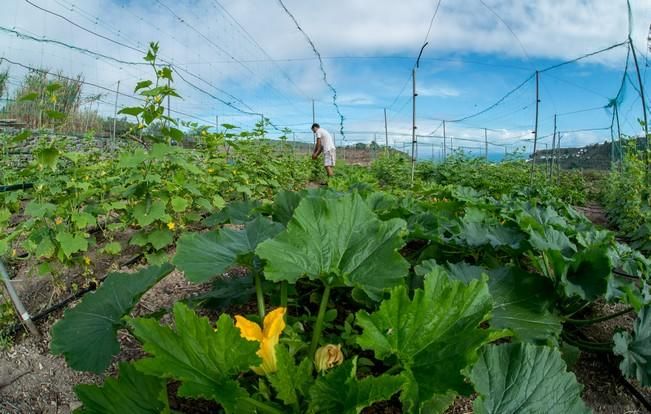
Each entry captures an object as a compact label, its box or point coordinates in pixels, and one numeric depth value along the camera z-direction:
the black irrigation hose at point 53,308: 2.37
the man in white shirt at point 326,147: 11.12
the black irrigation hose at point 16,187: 2.64
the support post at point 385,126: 20.42
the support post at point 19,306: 2.12
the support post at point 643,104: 5.95
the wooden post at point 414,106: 7.65
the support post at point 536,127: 8.47
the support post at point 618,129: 9.12
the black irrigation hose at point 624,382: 1.70
